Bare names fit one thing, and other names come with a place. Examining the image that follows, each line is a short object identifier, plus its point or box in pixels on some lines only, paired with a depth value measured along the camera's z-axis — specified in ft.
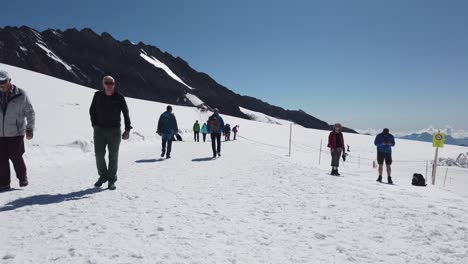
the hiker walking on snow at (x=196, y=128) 84.84
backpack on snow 41.81
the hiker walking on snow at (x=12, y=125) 19.35
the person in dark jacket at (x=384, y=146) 39.60
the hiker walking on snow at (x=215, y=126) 43.93
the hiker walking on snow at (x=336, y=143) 39.58
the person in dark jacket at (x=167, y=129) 41.22
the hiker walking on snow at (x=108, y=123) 20.42
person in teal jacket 95.06
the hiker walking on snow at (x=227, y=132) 99.60
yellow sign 47.46
